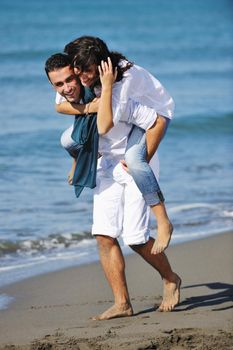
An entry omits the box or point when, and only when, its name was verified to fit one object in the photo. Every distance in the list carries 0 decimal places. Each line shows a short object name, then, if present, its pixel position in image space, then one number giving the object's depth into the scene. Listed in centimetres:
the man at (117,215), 1183
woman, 1125
